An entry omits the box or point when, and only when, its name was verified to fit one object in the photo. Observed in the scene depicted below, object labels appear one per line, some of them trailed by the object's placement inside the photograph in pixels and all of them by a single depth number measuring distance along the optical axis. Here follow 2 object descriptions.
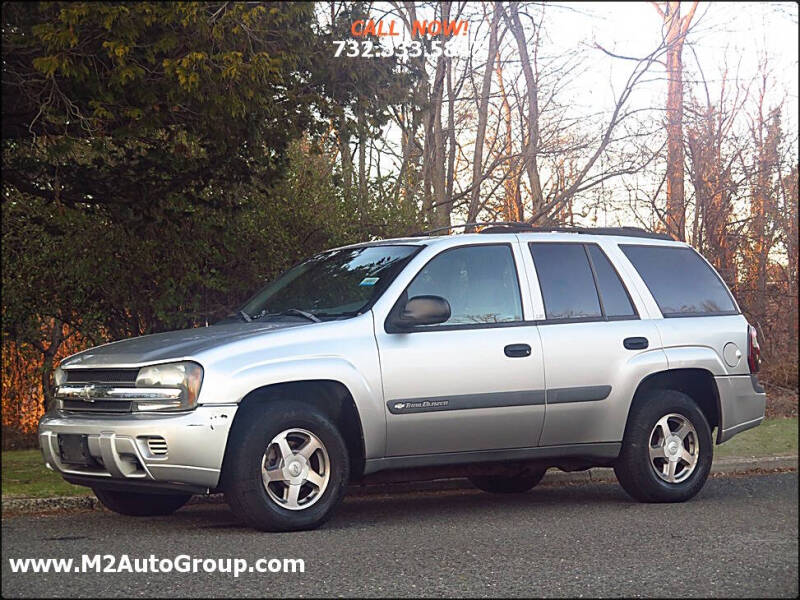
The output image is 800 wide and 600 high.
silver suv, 7.12
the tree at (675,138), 18.91
